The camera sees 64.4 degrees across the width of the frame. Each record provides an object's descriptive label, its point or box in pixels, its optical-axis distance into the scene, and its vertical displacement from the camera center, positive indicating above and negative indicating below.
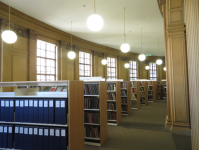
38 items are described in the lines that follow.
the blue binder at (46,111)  2.41 -0.49
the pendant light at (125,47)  5.50 +1.10
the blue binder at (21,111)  2.54 -0.51
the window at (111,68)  12.22 +0.86
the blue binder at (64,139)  2.28 -0.87
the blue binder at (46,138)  2.36 -0.89
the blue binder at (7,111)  2.61 -0.53
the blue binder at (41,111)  2.43 -0.49
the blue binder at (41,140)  2.38 -0.92
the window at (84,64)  9.70 +0.92
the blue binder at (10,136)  2.53 -0.92
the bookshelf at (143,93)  9.55 -0.88
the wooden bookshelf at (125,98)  6.69 -0.81
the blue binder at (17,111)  2.56 -0.52
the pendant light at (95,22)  3.32 +1.20
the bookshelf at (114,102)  5.33 -0.82
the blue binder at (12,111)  2.59 -0.52
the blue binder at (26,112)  2.51 -0.53
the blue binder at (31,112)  2.49 -0.52
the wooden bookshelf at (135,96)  8.28 -0.91
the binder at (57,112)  2.35 -0.49
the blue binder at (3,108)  2.63 -0.49
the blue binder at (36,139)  2.40 -0.92
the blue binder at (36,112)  2.46 -0.52
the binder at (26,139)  2.46 -0.93
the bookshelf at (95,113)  3.79 -0.84
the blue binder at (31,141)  2.43 -0.96
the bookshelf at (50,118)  2.33 -0.60
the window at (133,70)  14.65 +0.81
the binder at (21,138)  2.48 -0.94
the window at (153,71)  16.41 +0.80
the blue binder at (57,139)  2.30 -0.88
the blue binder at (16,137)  2.51 -0.93
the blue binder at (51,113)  2.38 -0.51
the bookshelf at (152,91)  10.80 -0.87
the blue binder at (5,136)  2.56 -0.93
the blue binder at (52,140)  2.33 -0.90
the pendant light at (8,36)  4.24 +1.16
